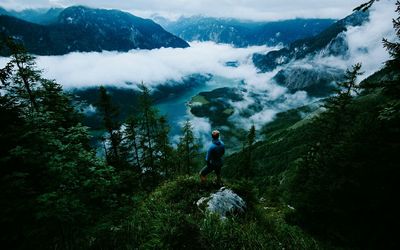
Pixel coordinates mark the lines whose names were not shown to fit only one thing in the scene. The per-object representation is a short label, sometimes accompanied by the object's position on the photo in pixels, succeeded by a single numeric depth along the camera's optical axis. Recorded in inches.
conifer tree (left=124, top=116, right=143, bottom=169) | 1261.1
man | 466.9
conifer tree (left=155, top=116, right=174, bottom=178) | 1343.6
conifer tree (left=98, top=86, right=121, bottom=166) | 1161.4
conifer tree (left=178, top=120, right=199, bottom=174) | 1452.0
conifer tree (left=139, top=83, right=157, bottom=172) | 1194.6
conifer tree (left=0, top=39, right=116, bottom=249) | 226.2
